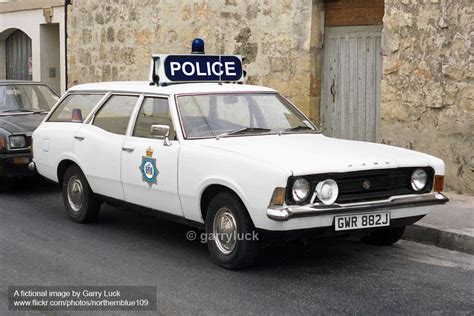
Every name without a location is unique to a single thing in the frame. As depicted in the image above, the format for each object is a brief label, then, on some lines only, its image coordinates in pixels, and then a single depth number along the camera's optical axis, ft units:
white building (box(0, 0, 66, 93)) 55.98
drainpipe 53.60
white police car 18.17
